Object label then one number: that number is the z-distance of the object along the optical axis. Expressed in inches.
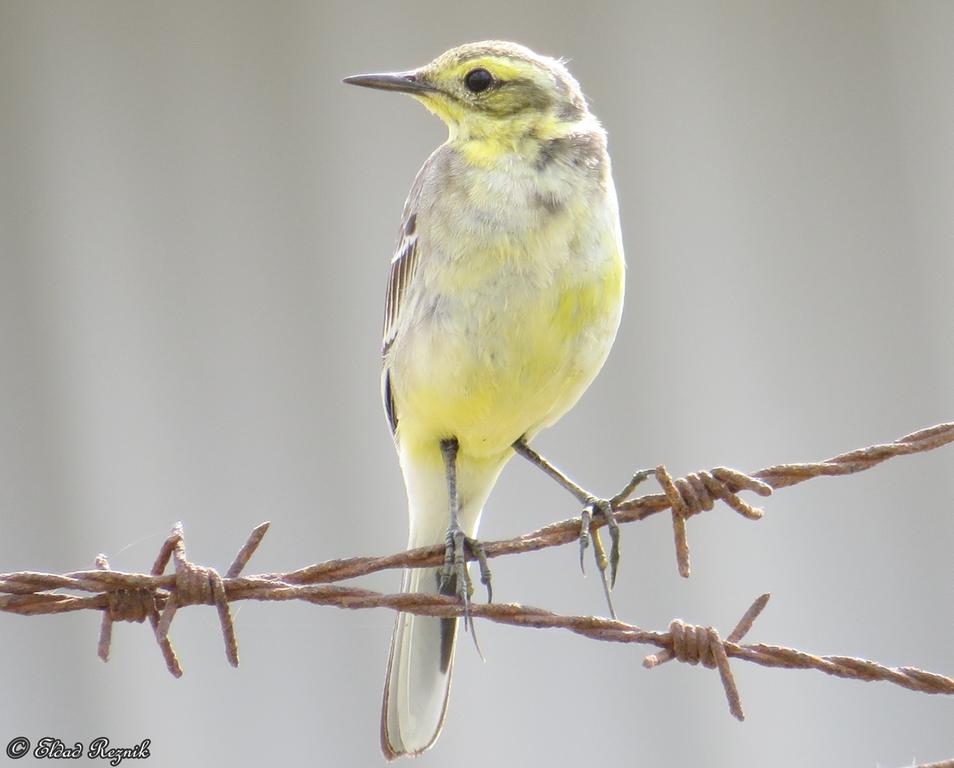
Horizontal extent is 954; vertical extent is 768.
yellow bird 261.6
